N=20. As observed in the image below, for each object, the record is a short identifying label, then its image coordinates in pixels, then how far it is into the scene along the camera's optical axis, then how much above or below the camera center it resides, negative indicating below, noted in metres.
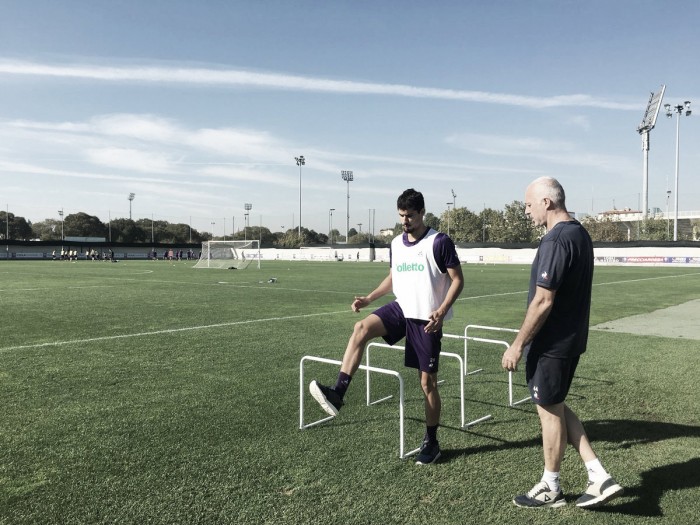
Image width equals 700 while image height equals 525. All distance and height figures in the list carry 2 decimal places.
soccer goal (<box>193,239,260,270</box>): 48.44 -0.92
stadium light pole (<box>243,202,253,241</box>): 128.00 +7.68
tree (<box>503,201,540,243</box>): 110.19 +4.51
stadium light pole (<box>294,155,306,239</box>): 101.06 +16.30
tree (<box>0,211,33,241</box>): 108.96 +3.68
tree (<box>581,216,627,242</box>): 91.25 +3.14
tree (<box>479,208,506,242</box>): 113.13 +4.99
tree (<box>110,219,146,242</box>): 116.38 +2.87
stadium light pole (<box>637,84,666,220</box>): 72.88 +17.52
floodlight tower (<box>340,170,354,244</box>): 108.88 +14.49
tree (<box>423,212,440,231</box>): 139.12 +7.62
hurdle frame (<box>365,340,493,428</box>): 5.02 -1.72
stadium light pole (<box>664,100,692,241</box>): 57.39 +15.58
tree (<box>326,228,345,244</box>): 156.62 +2.99
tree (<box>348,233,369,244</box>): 166.19 +2.97
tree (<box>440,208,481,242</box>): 121.94 +5.36
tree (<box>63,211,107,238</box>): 117.75 +4.16
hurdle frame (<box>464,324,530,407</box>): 5.66 -1.74
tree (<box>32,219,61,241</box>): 120.79 +3.39
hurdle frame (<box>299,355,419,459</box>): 4.26 -1.59
